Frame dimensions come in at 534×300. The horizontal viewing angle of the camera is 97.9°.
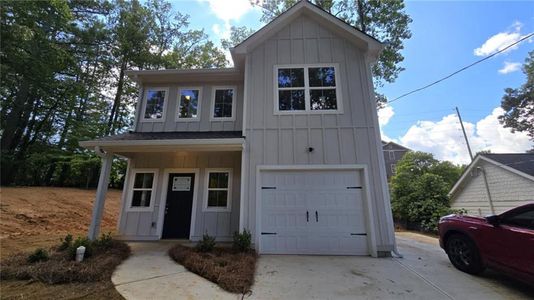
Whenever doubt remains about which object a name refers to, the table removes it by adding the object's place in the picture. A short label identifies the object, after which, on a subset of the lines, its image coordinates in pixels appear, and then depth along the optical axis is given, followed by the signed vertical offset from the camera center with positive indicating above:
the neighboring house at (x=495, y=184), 10.84 +0.96
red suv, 3.54 -0.69
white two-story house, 6.15 +1.51
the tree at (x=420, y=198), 11.29 +0.19
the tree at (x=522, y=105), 20.17 +8.60
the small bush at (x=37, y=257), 4.50 -1.06
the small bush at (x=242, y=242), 5.56 -0.95
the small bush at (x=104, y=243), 5.50 -0.98
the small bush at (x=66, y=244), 5.32 -0.98
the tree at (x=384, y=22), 12.55 +9.61
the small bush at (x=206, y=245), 5.44 -1.00
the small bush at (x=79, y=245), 4.73 -0.95
